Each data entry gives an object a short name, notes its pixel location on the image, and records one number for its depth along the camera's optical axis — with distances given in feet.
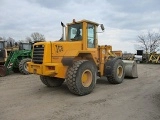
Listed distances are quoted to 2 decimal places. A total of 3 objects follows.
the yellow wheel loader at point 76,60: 13.84
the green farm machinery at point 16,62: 25.45
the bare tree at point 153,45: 85.57
